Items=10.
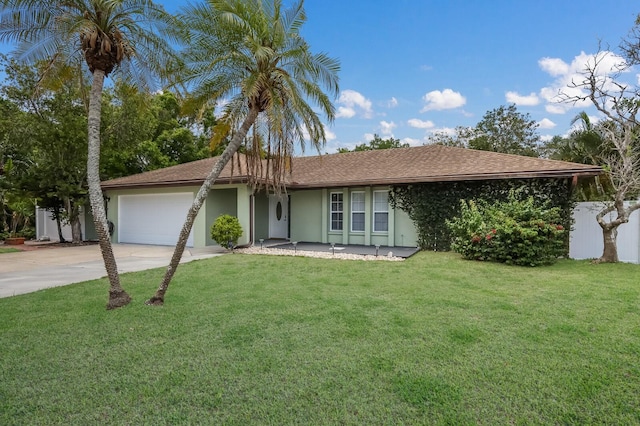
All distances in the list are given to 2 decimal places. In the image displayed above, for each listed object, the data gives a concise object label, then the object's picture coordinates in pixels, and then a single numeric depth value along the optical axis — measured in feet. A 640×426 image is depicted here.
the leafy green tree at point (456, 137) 102.23
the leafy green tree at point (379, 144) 115.14
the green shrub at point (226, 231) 42.11
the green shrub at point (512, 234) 31.48
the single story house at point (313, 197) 43.91
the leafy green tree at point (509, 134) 94.02
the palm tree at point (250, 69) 20.70
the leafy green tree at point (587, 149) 40.11
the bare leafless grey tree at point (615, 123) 32.01
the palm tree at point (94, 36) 18.79
